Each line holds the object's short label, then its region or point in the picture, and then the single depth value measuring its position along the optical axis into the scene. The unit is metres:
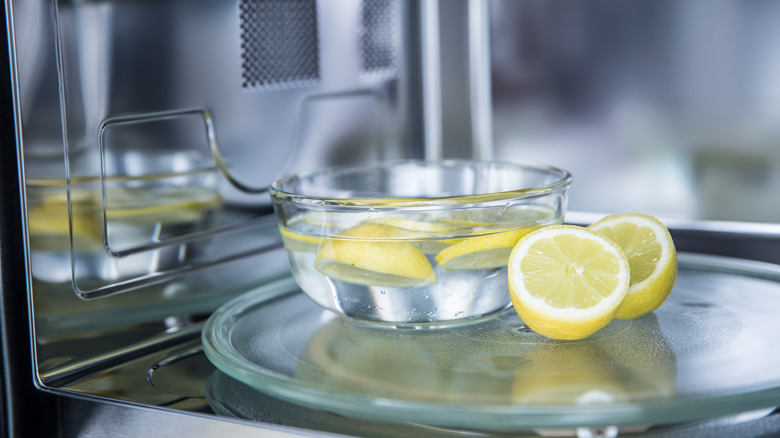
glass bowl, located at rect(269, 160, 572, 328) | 0.62
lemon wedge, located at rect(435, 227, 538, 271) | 0.63
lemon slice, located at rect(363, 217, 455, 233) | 0.62
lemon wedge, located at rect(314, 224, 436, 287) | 0.62
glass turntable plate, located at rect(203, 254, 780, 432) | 0.47
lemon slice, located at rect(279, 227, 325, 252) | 0.65
